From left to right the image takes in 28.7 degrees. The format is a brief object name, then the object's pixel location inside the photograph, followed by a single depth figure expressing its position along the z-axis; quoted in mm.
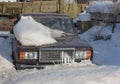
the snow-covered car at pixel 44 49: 4968
